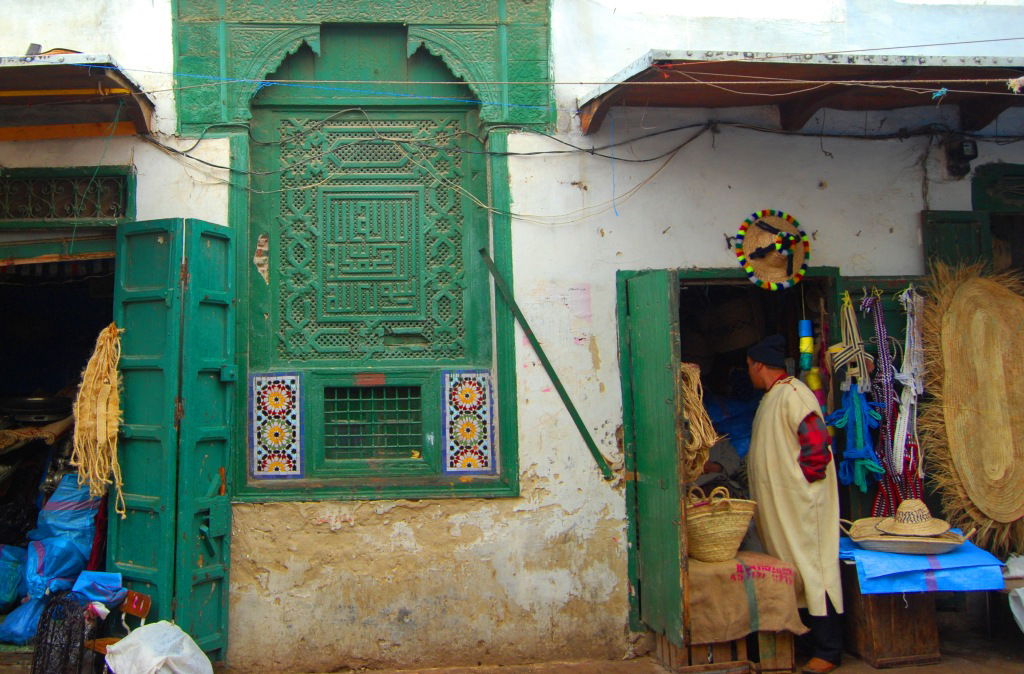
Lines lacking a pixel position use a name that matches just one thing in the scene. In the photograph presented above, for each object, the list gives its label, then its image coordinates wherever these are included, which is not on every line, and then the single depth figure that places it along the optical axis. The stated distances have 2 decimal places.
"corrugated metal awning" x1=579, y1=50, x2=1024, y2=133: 4.53
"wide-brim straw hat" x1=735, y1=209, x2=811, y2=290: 5.26
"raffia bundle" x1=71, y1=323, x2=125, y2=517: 4.55
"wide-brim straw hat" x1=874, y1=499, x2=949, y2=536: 4.84
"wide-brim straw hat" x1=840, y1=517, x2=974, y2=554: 4.82
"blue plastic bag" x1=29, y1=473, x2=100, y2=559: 5.00
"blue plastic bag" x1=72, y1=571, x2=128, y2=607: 4.55
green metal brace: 5.12
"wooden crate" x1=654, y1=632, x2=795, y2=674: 4.77
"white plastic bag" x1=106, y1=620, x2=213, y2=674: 4.12
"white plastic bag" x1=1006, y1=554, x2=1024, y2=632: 4.92
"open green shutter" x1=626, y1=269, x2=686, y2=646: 4.55
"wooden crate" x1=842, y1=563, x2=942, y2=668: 4.93
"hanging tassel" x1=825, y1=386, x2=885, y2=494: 5.26
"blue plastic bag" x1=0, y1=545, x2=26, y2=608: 5.06
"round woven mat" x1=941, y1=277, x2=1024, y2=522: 5.26
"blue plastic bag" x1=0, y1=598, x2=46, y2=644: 4.82
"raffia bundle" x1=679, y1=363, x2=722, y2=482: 4.86
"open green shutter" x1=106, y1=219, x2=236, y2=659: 4.52
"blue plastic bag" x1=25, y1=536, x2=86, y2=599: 4.86
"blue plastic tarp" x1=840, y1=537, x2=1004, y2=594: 4.75
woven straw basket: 4.80
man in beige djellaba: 4.91
